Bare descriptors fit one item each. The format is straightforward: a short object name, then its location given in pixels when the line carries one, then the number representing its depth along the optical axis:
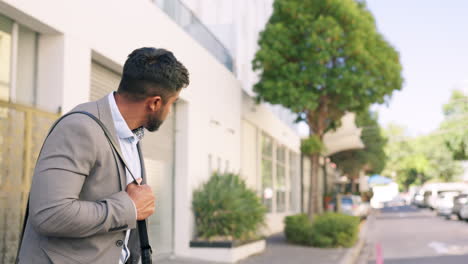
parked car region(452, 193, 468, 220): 29.04
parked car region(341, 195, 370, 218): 27.89
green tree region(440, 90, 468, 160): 44.47
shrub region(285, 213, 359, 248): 15.21
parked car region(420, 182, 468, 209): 45.62
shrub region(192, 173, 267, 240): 11.45
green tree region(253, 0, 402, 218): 15.58
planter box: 11.01
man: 1.80
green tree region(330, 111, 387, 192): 41.69
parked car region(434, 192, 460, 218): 32.19
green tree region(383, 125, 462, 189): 73.56
